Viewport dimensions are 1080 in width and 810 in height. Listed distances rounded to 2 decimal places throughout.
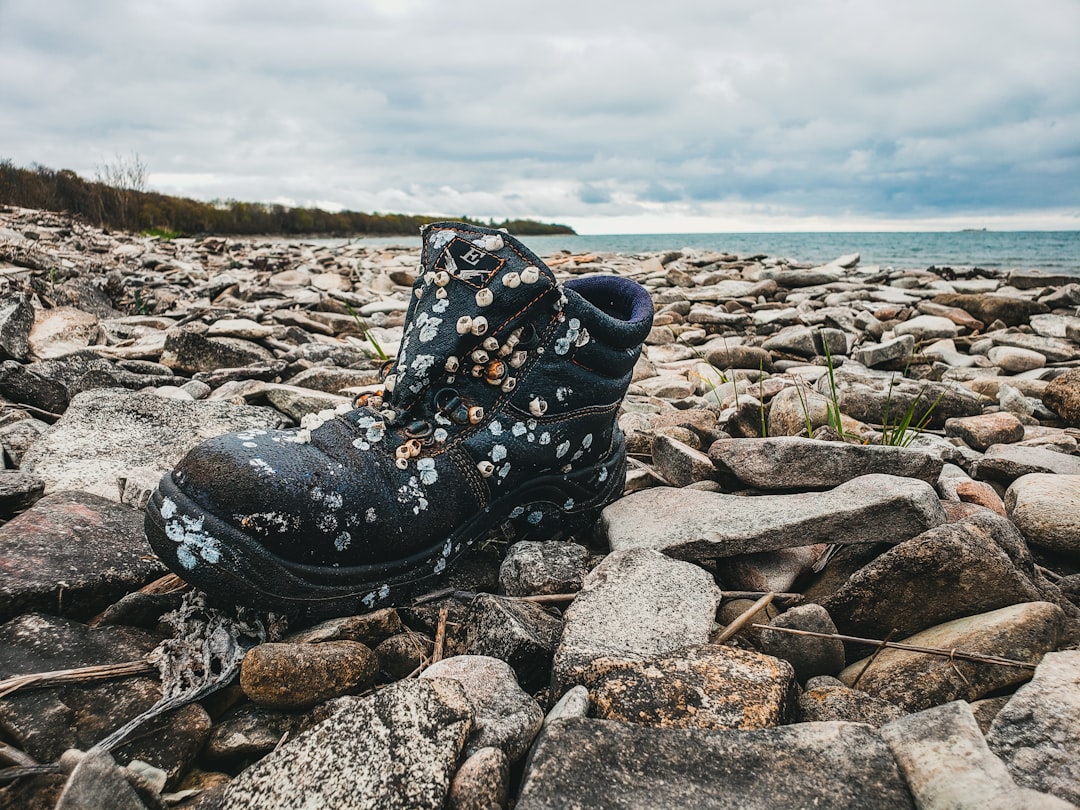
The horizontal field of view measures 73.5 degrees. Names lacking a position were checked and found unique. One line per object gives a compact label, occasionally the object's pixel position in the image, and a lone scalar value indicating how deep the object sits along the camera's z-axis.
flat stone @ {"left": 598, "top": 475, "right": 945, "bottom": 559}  0.41
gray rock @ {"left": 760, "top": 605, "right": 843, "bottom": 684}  0.35
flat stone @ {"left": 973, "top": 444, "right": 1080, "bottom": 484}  0.55
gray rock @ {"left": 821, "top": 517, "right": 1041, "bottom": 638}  0.35
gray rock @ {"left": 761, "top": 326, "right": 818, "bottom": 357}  1.18
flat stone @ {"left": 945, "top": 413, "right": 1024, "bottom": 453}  0.68
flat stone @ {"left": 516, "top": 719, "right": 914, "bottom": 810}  0.24
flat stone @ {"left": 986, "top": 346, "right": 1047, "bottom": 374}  1.11
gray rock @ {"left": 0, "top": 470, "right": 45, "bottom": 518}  0.43
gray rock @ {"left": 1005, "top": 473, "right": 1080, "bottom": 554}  0.43
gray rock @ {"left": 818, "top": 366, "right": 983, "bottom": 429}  0.76
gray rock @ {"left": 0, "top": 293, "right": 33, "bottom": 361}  0.82
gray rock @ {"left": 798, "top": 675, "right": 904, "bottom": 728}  0.30
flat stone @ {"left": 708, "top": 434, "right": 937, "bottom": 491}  0.49
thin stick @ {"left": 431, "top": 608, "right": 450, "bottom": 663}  0.37
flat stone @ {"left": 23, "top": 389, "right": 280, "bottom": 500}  0.50
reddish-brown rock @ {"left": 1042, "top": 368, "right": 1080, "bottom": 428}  0.78
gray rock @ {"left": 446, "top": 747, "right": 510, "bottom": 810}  0.26
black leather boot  0.35
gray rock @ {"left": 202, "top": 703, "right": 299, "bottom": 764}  0.30
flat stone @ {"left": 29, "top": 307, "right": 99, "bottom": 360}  0.91
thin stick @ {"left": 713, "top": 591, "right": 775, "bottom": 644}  0.36
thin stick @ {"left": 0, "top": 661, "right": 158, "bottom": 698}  0.29
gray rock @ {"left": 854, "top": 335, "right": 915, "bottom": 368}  1.11
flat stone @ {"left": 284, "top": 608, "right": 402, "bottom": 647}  0.36
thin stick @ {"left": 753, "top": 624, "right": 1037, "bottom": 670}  0.31
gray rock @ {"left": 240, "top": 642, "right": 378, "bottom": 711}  0.32
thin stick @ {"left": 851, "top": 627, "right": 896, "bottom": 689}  0.34
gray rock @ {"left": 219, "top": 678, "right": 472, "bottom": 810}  0.25
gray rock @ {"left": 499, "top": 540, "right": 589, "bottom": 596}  0.41
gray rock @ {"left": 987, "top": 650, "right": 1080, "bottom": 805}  0.25
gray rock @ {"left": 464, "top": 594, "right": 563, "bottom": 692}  0.35
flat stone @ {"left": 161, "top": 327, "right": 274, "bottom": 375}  0.91
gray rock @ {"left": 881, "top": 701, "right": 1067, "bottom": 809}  0.23
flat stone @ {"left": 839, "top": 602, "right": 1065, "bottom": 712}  0.31
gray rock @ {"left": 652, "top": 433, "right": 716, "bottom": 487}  0.55
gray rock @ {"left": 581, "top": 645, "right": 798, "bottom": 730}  0.29
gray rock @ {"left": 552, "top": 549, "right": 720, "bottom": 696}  0.33
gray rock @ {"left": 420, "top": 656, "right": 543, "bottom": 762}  0.29
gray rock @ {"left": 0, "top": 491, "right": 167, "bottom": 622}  0.34
